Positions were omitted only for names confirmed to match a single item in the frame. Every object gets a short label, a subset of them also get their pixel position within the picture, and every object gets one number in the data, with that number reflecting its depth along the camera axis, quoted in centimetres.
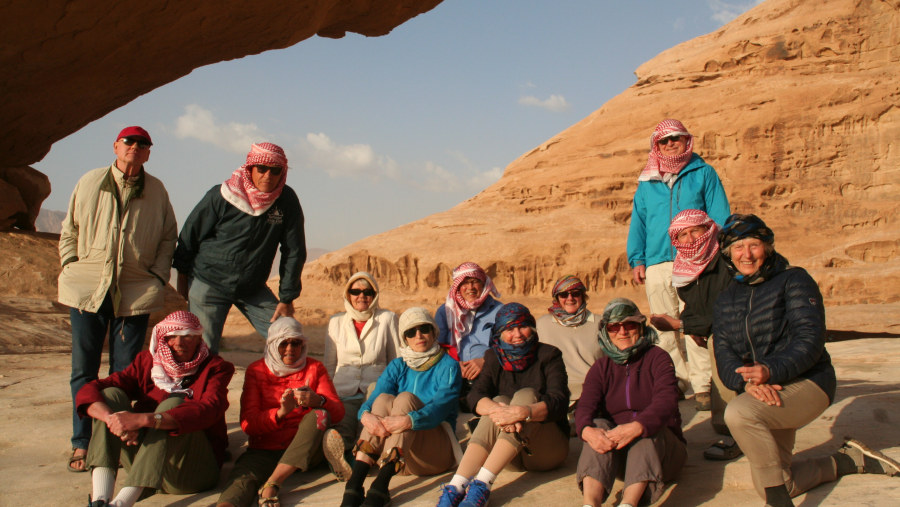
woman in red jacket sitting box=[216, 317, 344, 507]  338
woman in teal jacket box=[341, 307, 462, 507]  326
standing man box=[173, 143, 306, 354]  427
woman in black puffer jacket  286
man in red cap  384
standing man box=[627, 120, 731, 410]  454
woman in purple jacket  289
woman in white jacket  430
